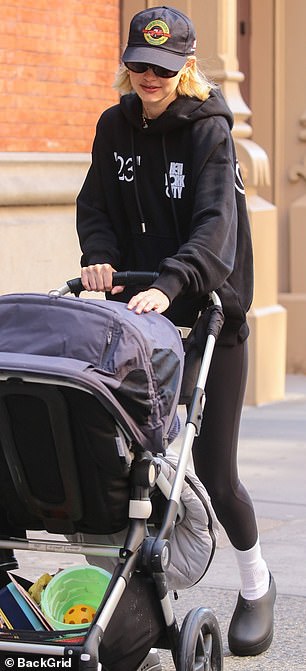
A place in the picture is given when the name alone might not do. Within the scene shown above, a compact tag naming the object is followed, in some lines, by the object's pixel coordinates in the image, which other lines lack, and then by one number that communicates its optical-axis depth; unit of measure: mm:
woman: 8711
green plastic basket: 8180
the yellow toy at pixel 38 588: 8336
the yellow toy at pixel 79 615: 8109
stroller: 7576
